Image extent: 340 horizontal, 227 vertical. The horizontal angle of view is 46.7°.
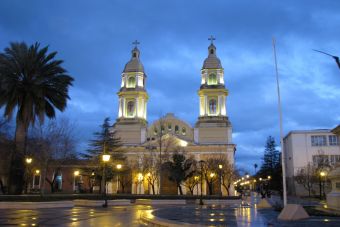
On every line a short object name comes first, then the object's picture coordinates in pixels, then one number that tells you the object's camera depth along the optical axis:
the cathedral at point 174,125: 86.50
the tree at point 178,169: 63.00
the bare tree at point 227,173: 71.97
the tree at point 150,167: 71.62
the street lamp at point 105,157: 31.25
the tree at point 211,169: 68.90
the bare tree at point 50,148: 42.39
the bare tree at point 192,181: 70.06
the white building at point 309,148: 85.28
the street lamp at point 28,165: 35.86
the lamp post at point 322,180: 51.95
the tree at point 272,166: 115.50
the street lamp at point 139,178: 78.90
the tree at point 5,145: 46.47
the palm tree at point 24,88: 33.94
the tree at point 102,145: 63.31
